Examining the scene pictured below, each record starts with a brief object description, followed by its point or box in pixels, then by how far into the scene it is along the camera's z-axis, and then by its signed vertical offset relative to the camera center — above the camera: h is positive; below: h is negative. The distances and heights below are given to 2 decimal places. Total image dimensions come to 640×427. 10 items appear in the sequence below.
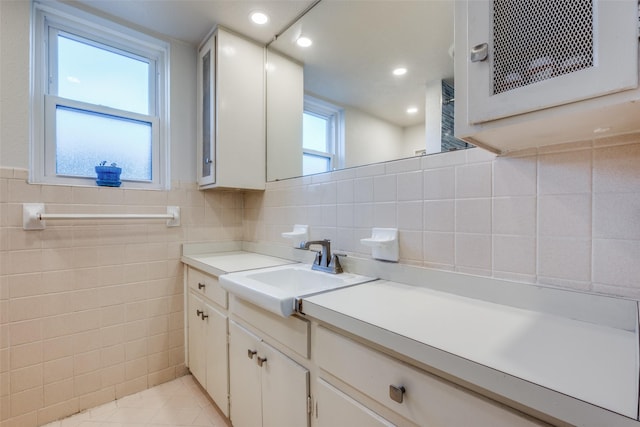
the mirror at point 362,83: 1.18 +0.69
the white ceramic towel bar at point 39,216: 1.45 -0.03
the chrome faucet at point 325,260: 1.35 -0.24
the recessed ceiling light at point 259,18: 1.69 +1.18
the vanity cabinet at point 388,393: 0.53 -0.40
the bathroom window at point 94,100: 1.58 +0.70
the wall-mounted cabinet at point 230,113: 1.81 +0.66
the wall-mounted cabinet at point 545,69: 0.50 +0.29
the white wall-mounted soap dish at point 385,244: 1.15 -0.13
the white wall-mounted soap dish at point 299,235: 1.61 -0.13
